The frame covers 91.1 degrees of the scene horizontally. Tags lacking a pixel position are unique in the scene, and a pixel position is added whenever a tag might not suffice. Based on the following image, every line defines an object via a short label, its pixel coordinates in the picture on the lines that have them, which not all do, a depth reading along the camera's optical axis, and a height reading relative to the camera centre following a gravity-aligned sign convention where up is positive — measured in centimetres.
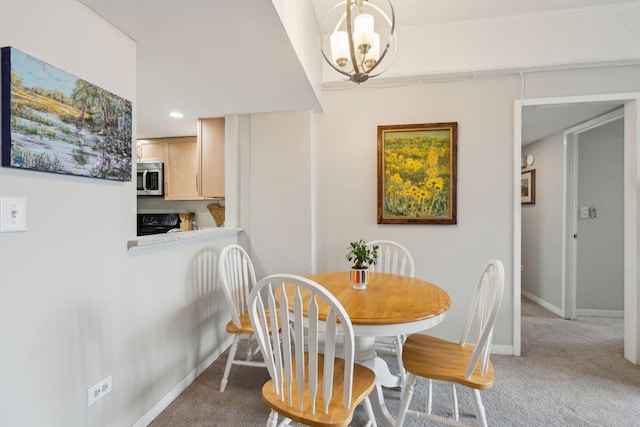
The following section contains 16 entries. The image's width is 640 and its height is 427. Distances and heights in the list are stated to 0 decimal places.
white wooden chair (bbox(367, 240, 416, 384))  239 -41
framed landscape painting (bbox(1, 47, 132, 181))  105 +34
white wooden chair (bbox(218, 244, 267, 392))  202 -58
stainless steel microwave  378 +40
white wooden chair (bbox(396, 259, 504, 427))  135 -72
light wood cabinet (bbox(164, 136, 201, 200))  379 +52
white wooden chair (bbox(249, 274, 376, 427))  112 -59
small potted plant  184 -33
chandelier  143 +81
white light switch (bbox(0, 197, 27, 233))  105 -1
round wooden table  133 -45
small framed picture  412 +35
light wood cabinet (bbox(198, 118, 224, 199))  309 +55
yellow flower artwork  264 +34
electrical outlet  139 -83
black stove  406 -17
